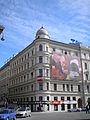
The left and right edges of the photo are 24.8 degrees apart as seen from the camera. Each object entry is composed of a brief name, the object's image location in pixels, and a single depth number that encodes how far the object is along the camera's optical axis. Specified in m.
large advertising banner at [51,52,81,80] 61.43
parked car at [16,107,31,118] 32.62
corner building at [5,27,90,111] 58.31
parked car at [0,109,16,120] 22.58
